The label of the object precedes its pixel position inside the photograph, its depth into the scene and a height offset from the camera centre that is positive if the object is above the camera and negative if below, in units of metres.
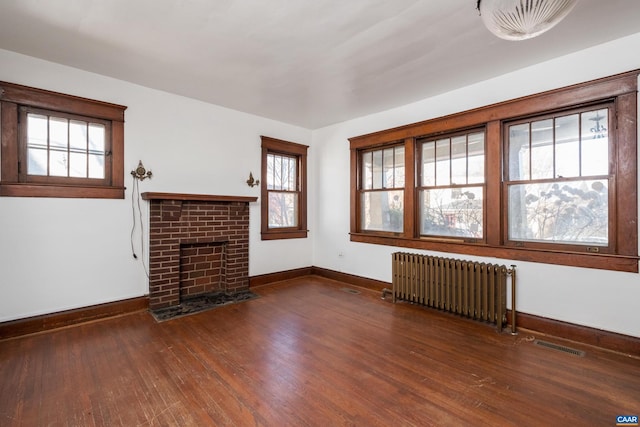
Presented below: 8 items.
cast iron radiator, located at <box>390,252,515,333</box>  3.28 -0.89
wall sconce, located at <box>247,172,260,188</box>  4.88 +0.55
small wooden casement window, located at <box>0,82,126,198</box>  3.00 +0.79
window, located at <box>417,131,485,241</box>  3.74 +0.38
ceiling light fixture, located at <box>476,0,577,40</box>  1.42 +1.02
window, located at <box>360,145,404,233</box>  4.59 +0.41
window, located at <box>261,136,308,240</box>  5.12 +0.46
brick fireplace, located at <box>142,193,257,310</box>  3.84 -0.47
